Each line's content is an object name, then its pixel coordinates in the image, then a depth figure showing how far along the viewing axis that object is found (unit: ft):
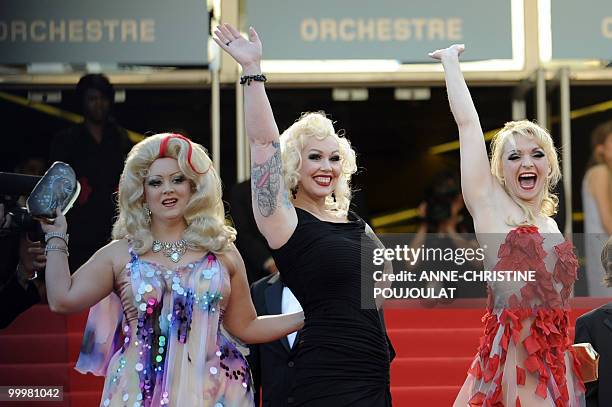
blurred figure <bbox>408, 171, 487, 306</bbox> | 48.78
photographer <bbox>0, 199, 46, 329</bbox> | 34.07
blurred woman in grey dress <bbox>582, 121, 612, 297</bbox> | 50.92
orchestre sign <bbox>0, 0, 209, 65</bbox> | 50.36
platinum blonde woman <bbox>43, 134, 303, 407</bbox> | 26.55
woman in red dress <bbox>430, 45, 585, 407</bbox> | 26.79
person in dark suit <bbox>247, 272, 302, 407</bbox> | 28.73
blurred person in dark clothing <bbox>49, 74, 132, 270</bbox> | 46.98
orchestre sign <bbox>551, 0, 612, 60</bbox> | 51.48
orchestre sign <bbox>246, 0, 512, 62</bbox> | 51.69
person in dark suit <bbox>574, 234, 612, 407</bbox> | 28.84
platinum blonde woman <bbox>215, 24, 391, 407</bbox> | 26.55
